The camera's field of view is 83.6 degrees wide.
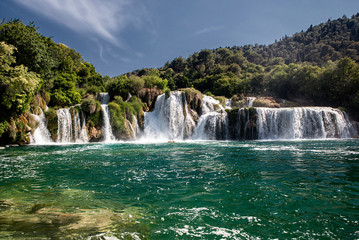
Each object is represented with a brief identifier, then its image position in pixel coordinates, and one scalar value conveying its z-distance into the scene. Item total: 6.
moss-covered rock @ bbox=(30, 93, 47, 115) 23.95
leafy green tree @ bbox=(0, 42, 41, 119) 16.06
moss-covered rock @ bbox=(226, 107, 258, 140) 29.92
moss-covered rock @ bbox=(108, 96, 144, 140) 29.16
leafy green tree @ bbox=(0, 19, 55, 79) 20.97
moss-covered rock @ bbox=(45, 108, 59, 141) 24.84
